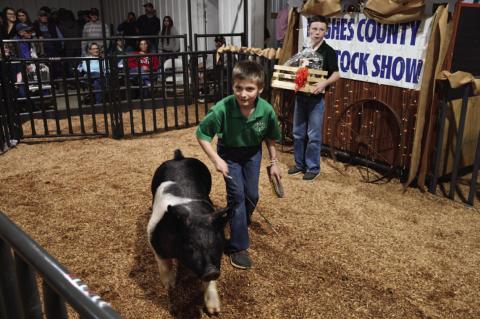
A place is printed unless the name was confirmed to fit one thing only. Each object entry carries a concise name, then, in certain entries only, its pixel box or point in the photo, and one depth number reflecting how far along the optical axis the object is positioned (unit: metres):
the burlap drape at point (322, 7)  5.54
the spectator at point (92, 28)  11.29
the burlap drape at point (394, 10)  4.63
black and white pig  2.42
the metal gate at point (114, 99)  6.80
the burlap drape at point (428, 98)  4.46
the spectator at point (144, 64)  9.51
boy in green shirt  3.06
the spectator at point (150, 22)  12.05
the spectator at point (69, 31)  12.59
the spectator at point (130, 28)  12.48
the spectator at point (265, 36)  11.06
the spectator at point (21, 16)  10.48
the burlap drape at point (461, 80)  4.36
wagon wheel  5.27
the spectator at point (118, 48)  9.59
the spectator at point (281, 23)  10.39
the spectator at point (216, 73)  7.85
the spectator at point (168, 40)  11.50
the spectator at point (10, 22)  9.90
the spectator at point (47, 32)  11.55
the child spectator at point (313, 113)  4.93
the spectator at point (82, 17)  13.77
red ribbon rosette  5.09
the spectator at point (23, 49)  8.42
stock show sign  4.79
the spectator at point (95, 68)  9.13
